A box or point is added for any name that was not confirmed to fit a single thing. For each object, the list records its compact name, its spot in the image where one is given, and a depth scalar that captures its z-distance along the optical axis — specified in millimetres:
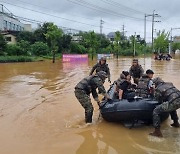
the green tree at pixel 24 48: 22217
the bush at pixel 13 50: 21380
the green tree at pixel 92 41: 25264
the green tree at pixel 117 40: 28922
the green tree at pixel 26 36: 27516
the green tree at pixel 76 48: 28602
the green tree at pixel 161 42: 34578
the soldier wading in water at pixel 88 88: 4127
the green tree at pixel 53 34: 18956
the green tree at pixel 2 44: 20692
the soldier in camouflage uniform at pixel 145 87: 4381
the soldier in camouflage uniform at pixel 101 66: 5972
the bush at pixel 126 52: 35319
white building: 31811
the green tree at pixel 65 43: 27957
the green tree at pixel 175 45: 46386
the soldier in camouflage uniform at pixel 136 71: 5979
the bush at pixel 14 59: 18623
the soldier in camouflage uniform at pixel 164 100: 3521
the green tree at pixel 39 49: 24107
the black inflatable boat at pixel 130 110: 3807
